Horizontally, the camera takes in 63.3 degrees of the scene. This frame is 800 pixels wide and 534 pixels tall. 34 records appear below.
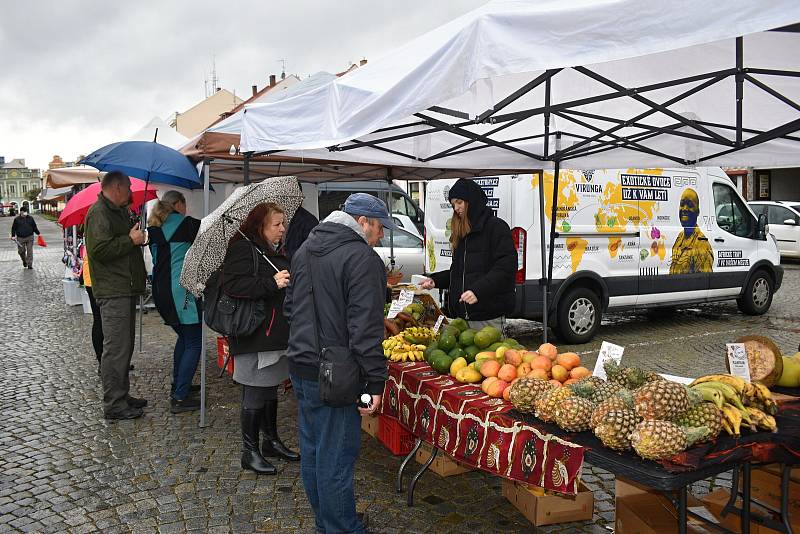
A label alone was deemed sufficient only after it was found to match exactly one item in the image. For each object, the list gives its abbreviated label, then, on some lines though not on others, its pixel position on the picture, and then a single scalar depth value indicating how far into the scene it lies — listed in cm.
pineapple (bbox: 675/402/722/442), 254
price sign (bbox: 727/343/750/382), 328
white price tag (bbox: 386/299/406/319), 516
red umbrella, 725
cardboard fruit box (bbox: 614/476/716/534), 302
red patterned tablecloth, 291
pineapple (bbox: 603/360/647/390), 299
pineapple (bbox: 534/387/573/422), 283
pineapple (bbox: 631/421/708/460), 236
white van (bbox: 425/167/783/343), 734
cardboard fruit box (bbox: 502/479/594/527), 349
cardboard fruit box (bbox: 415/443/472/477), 418
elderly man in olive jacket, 523
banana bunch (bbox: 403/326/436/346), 443
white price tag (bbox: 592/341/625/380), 329
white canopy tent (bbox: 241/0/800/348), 240
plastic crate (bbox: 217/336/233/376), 660
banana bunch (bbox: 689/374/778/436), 266
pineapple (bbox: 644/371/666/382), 302
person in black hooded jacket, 484
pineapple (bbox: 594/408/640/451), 249
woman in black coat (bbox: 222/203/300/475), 395
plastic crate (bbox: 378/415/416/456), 444
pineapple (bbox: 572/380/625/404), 283
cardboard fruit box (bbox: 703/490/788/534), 305
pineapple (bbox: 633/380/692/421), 254
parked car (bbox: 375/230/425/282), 1154
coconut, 331
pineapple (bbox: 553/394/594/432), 269
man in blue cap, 281
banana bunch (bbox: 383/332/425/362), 421
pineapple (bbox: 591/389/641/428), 258
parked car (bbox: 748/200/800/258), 1666
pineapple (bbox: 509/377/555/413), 300
